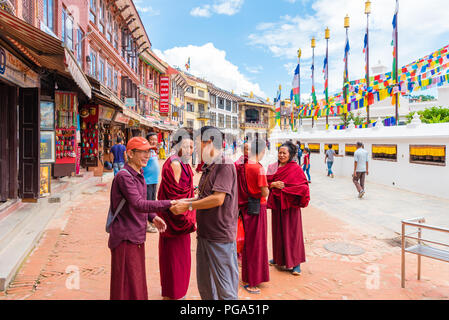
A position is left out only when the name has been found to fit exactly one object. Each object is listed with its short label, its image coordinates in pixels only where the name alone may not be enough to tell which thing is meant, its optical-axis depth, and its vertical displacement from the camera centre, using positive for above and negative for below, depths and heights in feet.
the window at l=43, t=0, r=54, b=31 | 31.78 +13.54
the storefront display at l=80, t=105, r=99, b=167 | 40.14 +1.96
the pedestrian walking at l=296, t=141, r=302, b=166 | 54.44 -0.10
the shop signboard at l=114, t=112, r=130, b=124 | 52.76 +5.63
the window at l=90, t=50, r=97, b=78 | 48.11 +13.02
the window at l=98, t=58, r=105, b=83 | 52.42 +12.78
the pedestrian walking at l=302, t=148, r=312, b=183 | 44.01 -1.42
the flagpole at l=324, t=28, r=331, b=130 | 75.15 +22.77
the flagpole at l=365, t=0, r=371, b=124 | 60.59 +25.02
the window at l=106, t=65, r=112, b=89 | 57.31 +12.90
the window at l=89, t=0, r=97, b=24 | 48.24 +20.69
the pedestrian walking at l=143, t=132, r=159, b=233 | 19.77 -1.32
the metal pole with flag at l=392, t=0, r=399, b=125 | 47.73 +17.00
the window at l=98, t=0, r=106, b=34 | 52.21 +21.42
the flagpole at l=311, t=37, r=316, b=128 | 88.84 +26.41
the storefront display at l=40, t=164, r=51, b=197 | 24.94 -2.27
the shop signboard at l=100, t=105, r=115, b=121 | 43.21 +5.32
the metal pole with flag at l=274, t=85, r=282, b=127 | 110.32 +14.38
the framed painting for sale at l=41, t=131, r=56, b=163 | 25.96 +0.26
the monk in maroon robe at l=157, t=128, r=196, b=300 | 10.61 -2.42
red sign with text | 102.87 +17.80
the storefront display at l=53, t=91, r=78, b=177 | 31.19 +1.42
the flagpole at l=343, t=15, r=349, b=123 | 68.60 +21.68
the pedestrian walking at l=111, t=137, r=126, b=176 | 33.06 -0.52
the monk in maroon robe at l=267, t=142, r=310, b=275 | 14.32 -2.51
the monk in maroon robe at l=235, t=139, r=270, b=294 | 12.55 -2.62
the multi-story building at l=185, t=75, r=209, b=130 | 148.87 +23.16
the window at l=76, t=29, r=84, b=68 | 42.37 +13.57
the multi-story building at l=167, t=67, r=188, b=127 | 115.65 +21.79
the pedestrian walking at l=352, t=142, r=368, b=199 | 32.81 -1.43
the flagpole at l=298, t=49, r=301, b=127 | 92.74 +23.93
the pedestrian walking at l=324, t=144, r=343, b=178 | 51.70 -0.88
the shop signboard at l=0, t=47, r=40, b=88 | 18.75 +5.17
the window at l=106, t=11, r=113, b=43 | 56.24 +21.91
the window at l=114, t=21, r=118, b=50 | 61.77 +21.99
